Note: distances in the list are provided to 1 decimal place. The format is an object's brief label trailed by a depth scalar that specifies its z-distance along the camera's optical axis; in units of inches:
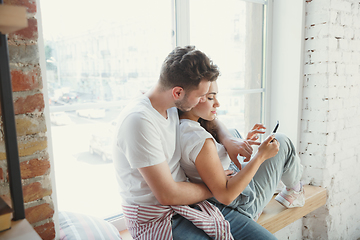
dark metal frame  24.0
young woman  49.9
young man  44.9
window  53.1
